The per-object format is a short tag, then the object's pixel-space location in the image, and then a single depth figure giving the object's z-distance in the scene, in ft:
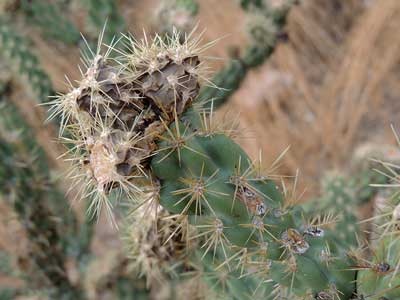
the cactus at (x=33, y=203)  1.06
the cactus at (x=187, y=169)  0.52
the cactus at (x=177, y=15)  1.08
